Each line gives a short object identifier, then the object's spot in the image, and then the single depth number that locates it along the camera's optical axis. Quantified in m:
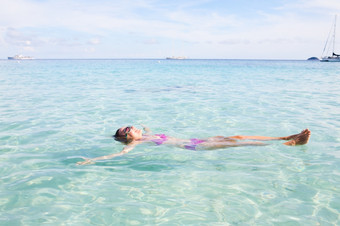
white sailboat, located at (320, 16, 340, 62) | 80.68
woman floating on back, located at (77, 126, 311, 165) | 5.30
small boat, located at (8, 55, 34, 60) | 172.38
